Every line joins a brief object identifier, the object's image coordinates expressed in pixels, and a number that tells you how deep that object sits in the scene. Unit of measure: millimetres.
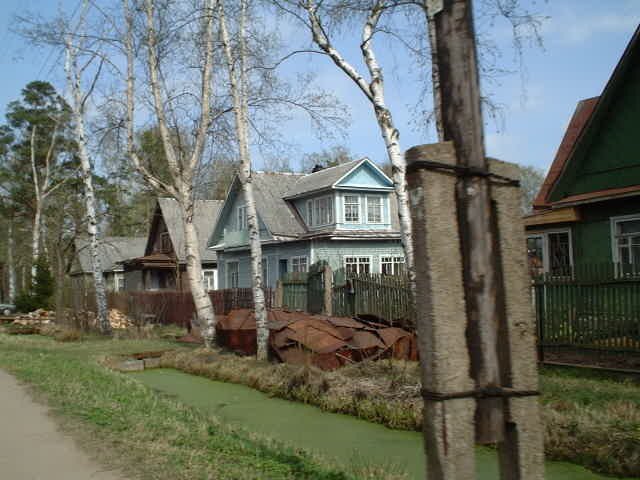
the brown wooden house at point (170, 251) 39875
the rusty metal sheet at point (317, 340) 12445
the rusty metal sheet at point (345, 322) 13364
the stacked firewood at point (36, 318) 27439
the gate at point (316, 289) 18766
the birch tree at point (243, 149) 15180
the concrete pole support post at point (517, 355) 3133
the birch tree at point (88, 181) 24078
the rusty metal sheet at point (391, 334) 12891
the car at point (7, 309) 37406
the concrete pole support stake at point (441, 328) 2955
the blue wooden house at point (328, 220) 29625
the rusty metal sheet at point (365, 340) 12720
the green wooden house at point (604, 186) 16094
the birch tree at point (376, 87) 12508
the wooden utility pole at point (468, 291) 2980
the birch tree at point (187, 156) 16875
